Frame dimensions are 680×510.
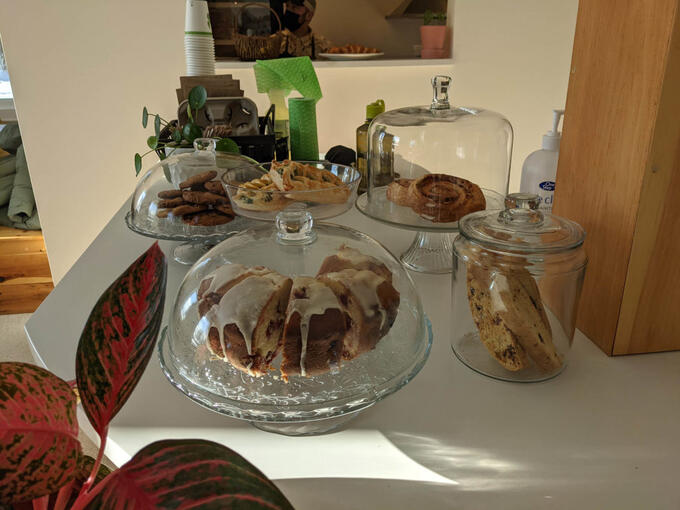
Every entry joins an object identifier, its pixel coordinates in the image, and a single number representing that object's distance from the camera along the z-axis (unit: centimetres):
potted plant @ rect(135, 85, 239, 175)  108
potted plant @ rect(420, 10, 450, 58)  234
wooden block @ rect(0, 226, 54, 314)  239
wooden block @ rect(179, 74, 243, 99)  135
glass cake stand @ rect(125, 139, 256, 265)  80
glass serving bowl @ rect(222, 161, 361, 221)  76
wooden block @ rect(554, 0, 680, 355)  52
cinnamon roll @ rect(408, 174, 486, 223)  78
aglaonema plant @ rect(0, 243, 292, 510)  21
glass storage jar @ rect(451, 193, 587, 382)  53
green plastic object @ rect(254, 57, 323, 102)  142
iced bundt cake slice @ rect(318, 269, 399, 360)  48
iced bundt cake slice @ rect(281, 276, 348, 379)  47
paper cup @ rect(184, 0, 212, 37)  140
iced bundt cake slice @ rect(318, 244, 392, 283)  53
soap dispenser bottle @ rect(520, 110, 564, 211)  84
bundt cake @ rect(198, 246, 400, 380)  47
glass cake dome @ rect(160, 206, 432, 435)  45
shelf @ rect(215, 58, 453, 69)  217
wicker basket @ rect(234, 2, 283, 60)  214
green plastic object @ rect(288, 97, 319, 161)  129
